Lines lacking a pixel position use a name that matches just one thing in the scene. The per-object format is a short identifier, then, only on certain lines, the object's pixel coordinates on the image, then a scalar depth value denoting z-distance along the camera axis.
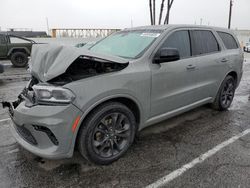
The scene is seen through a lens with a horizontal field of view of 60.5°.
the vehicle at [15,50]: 10.84
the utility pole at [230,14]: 29.10
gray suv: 2.31
